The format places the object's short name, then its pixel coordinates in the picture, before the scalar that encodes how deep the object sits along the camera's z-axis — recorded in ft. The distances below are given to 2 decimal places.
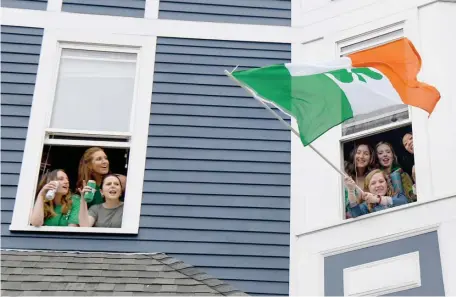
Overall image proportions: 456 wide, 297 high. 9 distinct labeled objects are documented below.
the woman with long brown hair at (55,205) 51.85
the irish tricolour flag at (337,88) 45.68
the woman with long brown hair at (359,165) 51.33
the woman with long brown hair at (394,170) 50.01
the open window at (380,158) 49.98
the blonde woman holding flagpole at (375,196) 48.91
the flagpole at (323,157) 45.78
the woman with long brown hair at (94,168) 54.13
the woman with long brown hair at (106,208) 52.35
